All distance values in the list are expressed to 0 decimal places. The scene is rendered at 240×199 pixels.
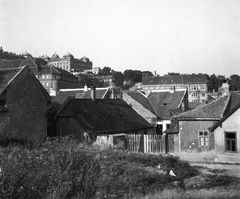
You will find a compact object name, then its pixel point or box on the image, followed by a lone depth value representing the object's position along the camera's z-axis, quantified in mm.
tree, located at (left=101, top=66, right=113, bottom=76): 191400
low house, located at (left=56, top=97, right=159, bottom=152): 26062
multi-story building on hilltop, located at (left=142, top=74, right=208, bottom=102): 127875
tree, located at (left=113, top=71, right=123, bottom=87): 167588
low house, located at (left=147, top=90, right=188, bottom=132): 39844
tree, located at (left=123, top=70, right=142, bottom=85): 171125
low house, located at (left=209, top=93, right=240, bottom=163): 22141
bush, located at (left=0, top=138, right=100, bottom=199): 7934
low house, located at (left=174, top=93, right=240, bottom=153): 25672
